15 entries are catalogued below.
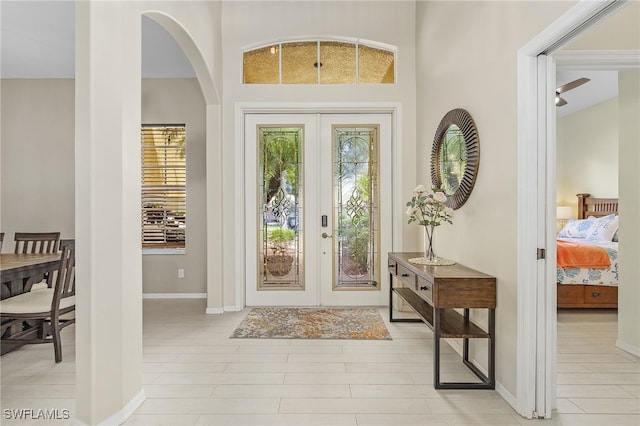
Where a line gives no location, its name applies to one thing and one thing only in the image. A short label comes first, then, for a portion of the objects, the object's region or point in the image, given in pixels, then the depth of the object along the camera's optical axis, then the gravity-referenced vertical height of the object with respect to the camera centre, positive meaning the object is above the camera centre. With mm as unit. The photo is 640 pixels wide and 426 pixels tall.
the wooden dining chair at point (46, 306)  2930 -775
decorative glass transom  4547 +1745
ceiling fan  4250 +1432
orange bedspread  4391 -569
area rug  3553 -1183
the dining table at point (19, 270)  2818 -483
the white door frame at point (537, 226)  2135 -100
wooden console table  2479 -615
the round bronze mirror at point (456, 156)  2861 +436
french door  4578 +2
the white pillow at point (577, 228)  5684 -312
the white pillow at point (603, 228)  5203 -286
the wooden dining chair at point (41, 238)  3996 -319
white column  2000 -15
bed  4367 -903
